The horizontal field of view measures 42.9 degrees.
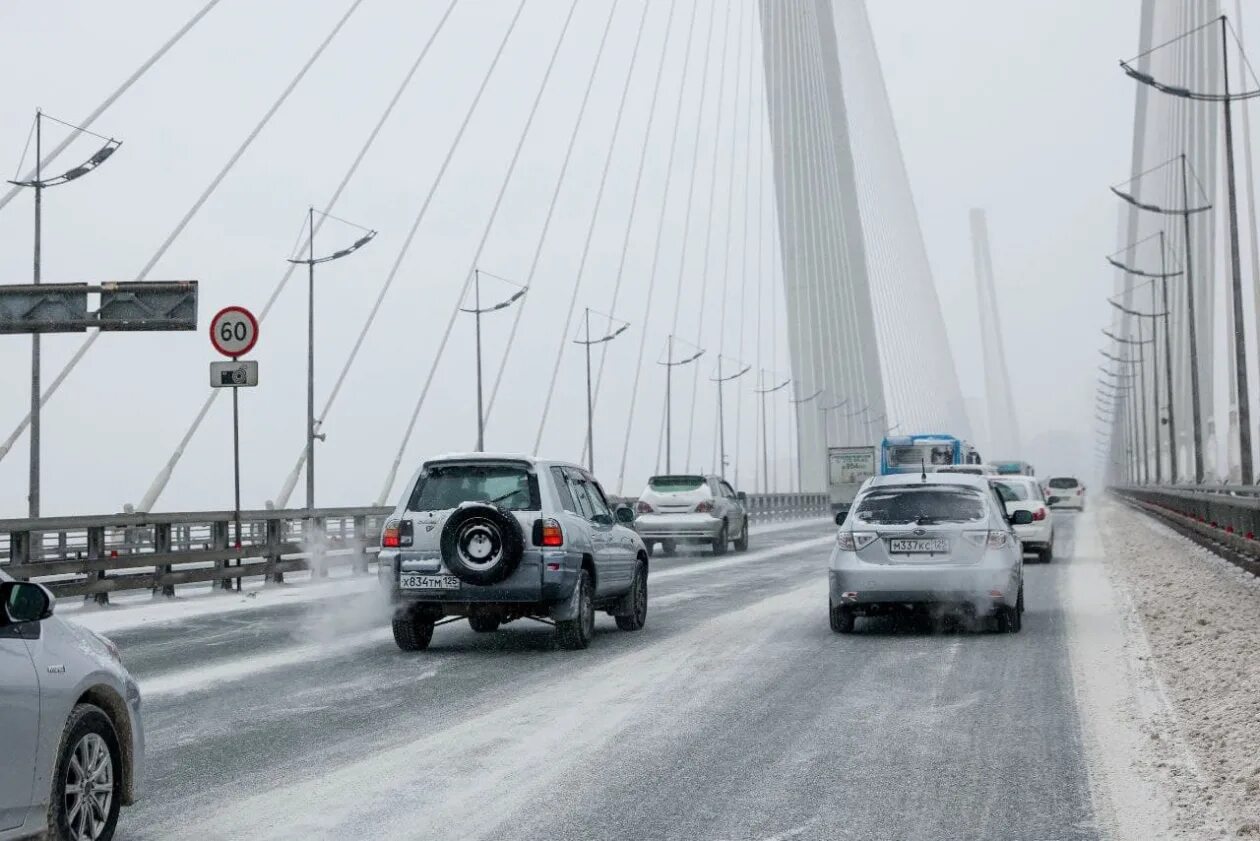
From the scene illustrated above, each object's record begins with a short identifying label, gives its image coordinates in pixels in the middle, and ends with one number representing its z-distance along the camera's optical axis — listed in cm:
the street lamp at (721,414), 8344
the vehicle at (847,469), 6600
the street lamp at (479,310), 5331
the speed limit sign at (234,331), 2309
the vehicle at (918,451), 4966
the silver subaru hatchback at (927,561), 1434
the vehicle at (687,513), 3428
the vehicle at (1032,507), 2748
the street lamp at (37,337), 3266
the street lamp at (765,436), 9050
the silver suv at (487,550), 1318
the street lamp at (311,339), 3928
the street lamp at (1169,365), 6719
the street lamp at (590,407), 5925
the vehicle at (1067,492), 6875
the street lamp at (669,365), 7288
